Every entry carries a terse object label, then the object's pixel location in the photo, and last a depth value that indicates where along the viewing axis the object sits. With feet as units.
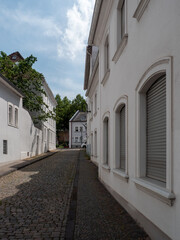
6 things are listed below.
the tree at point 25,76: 58.68
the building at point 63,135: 183.21
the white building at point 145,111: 8.20
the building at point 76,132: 161.36
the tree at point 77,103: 174.41
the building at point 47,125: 81.01
